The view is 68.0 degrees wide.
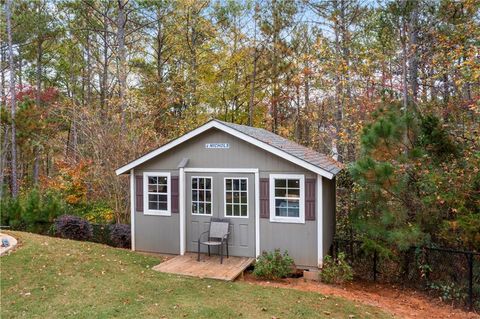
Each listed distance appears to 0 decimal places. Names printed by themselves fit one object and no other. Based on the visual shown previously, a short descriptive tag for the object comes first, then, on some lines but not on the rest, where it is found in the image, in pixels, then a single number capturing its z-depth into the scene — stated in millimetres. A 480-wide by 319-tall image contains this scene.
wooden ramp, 7414
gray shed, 8023
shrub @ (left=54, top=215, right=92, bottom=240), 10416
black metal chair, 8430
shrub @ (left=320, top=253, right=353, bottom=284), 7574
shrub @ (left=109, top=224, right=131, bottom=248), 10094
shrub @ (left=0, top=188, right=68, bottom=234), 11086
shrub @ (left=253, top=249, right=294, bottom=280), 7703
